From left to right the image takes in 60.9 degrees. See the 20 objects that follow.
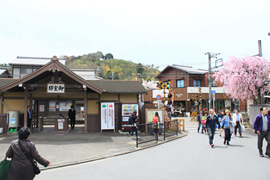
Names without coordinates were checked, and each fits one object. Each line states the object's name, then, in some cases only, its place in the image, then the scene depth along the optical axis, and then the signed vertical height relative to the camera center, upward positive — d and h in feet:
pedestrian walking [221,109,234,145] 36.11 -3.98
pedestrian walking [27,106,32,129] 47.80 -2.99
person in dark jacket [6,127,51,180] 14.21 -3.58
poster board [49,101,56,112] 73.72 -1.29
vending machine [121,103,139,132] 51.02 -2.16
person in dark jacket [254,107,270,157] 28.19 -3.39
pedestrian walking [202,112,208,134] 53.93 -4.65
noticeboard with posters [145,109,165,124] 52.13 -3.00
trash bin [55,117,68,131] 50.47 -4.87
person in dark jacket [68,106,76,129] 56.08 -3.37
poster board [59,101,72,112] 74.33 -1.02
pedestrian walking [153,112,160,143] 39.42 -4.83
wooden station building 44.65 +2.03
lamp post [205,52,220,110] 95.93 +19.11
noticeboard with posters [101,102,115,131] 50.70 -3.19
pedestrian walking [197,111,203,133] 56.81 -4.02
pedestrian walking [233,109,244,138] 48.36 -4.13
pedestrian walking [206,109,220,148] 35.07 -3.60
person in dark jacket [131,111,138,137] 45.01 -3.48
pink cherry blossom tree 63.87 +6.67
